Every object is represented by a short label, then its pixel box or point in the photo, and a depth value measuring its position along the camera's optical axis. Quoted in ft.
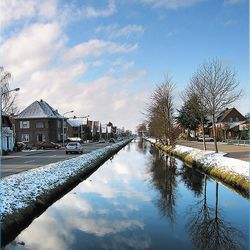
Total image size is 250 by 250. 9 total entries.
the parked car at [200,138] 189.34
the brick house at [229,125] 178.43
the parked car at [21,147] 129.41
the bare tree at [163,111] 122.80
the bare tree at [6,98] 119.16
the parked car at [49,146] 146.35
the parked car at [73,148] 104.58
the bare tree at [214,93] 71.92
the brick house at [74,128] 274.41
